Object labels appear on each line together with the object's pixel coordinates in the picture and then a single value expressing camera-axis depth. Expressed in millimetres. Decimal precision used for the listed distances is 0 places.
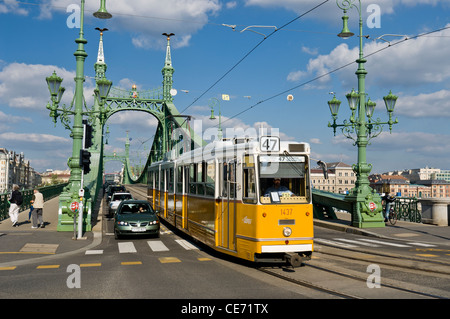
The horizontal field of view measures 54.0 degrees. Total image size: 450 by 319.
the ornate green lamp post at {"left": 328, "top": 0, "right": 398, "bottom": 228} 18891
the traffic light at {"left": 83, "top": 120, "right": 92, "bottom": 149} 16656
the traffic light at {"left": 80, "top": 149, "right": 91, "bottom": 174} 16297
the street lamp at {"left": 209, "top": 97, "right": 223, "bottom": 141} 37625
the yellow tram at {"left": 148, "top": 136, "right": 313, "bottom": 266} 9391
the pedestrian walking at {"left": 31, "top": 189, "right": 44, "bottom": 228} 16906
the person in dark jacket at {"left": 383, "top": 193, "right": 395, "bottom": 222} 20828
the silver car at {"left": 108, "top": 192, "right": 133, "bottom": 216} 23323
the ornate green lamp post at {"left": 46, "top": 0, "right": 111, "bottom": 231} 16875
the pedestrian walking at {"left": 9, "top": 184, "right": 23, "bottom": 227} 17797
